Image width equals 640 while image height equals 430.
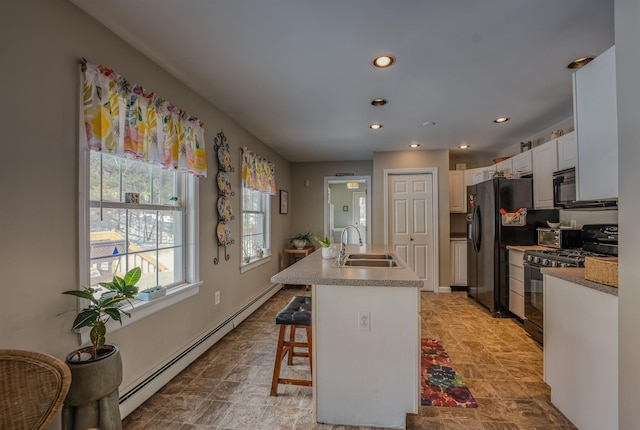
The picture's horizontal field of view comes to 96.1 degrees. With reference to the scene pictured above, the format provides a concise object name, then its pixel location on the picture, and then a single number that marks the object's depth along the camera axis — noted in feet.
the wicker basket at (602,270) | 4.59
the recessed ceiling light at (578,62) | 6.60
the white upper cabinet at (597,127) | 4.59
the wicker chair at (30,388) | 3.13
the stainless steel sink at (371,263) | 8.10
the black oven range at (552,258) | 8.02
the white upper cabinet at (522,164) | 11.34
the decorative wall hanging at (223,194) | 9.29
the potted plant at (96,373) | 4.26
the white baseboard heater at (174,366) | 5.84
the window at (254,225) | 12.28
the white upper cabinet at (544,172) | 10.01
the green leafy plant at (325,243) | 8.39
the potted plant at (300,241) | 16.98
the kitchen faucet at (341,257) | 7.28
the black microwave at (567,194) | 8.34
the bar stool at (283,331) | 6.38
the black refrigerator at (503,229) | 11.32
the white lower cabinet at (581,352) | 4.55
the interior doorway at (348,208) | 26.35
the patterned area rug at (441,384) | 6.27
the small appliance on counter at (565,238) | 9.73
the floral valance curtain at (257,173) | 11.46
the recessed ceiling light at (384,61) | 6.51
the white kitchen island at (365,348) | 5.46
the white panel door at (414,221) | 15.25
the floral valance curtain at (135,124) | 5.05
